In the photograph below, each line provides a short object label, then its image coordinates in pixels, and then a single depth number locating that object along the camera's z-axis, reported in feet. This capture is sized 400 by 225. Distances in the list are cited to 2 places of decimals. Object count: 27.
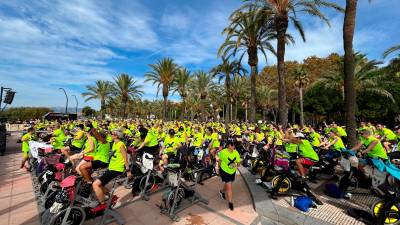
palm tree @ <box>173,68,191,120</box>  121.29
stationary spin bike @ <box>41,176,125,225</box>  14.85
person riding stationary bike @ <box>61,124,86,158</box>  29.96
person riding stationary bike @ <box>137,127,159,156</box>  25.64
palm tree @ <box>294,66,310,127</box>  120.47
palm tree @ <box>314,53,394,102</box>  92.53
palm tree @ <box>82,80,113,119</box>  146.82
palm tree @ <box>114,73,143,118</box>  127.24
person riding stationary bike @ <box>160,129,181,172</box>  26.01
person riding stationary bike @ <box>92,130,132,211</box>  16.74
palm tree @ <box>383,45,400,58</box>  63.82
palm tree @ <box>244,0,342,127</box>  44.46
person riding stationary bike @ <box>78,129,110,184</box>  18.56
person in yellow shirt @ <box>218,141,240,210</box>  19.40
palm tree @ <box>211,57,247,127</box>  90.68
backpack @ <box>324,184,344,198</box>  20.93
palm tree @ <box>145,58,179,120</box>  104.27
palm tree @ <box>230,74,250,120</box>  137.71
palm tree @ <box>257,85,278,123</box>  151.02
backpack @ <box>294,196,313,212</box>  18.45
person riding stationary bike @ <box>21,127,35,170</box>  32.19
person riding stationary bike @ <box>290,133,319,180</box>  22.91
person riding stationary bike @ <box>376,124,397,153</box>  34.10
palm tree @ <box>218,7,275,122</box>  60.90
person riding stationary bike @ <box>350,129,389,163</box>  20.40
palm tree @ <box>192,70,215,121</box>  131.95
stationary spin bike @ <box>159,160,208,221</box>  18.25
